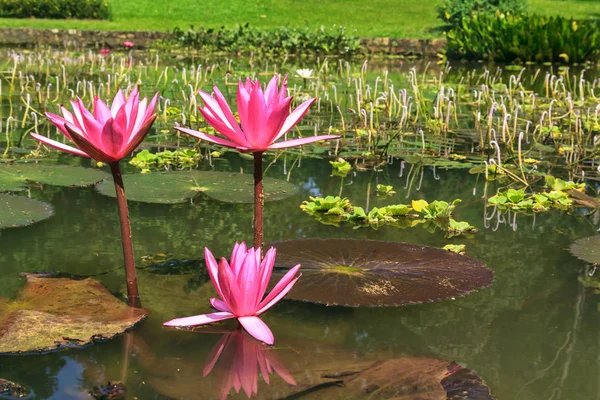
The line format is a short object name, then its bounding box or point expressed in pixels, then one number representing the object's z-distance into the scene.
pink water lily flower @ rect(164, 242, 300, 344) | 2.16
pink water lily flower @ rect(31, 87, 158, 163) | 2.31
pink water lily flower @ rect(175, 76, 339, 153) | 2.34
